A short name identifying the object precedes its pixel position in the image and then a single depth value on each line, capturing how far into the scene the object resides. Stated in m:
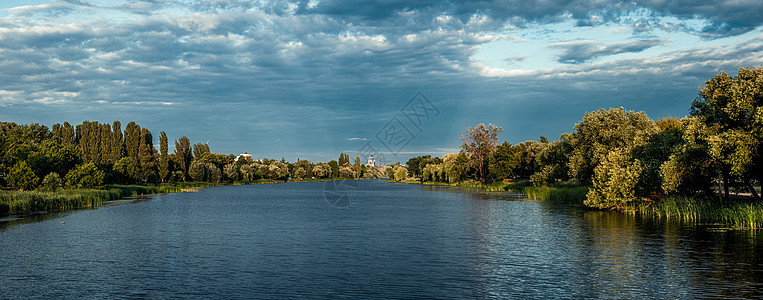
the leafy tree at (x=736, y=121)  37.94
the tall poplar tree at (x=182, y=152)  166.62
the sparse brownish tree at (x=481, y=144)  150.75
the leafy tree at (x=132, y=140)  142.36
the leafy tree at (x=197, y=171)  168.00
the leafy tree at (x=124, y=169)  120.93
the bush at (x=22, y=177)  70.50
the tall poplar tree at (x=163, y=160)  148.38
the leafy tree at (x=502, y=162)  141.75
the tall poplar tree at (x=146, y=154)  139.50
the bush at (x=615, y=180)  55.09
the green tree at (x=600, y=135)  67.19
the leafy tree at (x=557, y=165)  83.21
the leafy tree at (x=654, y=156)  51.69
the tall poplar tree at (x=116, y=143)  135.12
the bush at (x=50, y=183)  73.00
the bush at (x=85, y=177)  82.06
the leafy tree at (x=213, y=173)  183.00
